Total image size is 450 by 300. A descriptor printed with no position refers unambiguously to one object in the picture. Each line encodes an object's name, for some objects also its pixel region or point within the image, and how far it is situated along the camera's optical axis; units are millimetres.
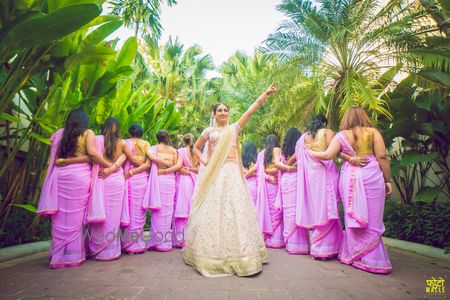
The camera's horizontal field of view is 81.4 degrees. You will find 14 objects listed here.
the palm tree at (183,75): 19781
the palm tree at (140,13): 9891
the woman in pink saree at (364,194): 3387
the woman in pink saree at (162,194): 4691
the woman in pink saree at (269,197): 5090
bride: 3111
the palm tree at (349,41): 6402
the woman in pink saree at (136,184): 4453
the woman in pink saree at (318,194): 4008
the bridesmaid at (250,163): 5801
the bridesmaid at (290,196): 4473
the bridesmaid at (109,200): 3887
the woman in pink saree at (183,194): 5129
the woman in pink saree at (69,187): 3566
